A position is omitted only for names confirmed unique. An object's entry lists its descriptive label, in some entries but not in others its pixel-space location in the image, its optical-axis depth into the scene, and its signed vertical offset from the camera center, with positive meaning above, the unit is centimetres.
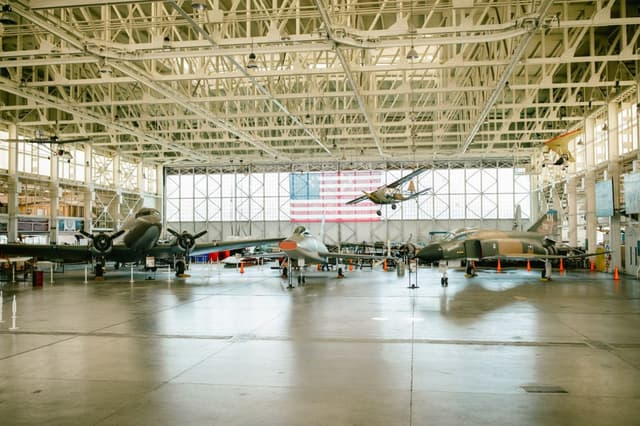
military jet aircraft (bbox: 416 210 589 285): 2236 -110
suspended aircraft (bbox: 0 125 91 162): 2277 +447
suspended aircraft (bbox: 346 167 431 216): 3025 +176
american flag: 4034 +259
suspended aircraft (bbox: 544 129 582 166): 2654 +439
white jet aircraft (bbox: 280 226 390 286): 2129 -126
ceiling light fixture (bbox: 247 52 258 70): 1694 +568
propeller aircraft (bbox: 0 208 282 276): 2456 -120
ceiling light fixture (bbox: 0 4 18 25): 1308 +585
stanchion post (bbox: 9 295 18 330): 1090 -232
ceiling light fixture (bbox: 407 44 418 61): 1580 +550
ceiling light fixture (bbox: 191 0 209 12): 1273 +578
